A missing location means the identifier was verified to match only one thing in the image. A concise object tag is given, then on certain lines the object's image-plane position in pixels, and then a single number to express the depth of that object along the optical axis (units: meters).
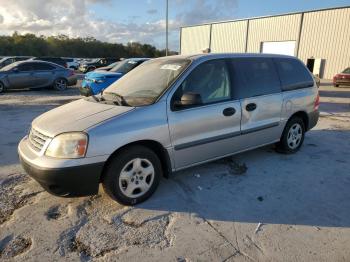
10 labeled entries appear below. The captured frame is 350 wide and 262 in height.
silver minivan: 3.42
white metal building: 27.02
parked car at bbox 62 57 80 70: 32.62
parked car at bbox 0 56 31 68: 22.20
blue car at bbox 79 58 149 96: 10.62
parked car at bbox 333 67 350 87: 19.99
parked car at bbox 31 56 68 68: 27.48
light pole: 31.42
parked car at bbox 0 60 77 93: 14.59
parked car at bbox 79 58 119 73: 30.24
